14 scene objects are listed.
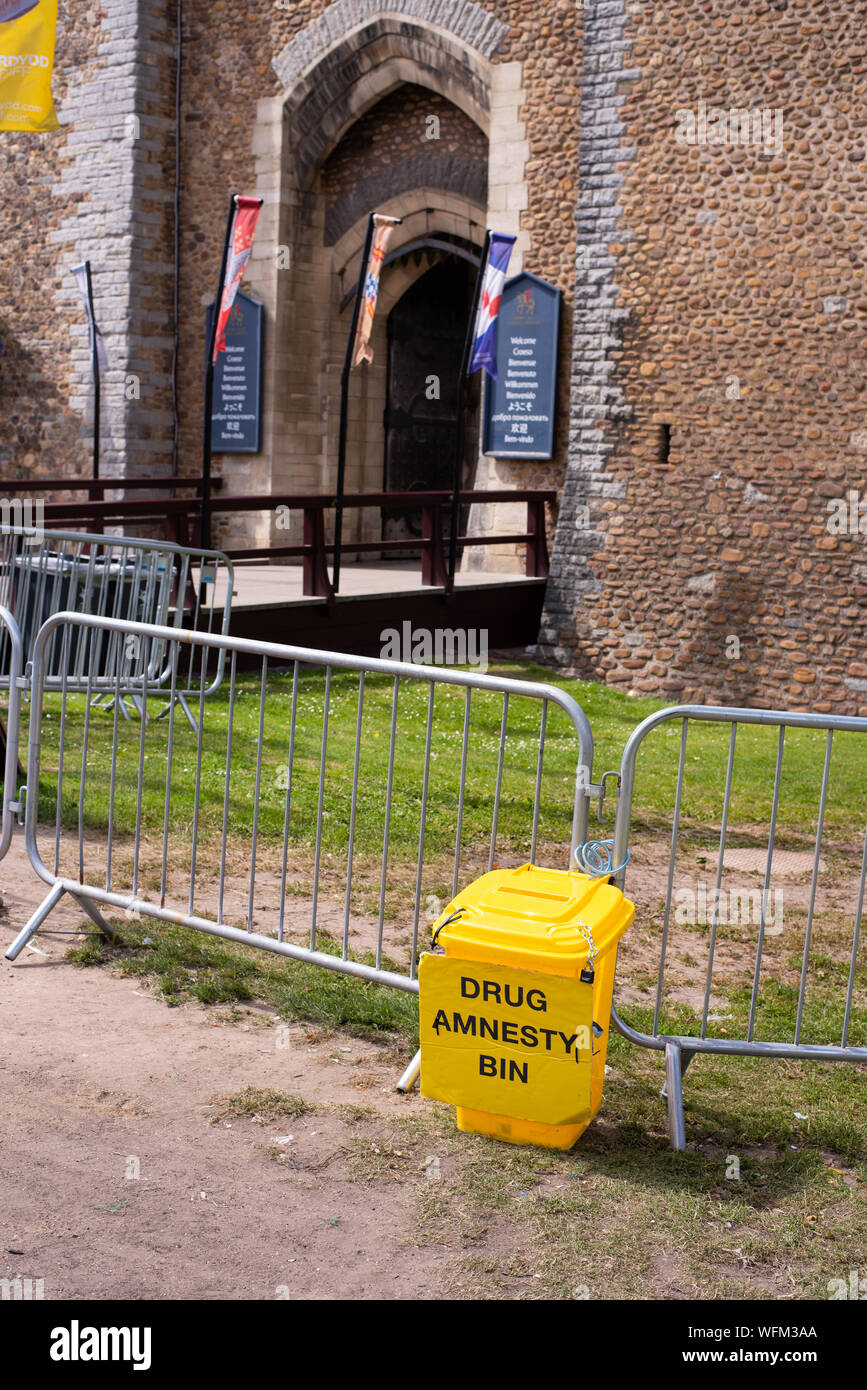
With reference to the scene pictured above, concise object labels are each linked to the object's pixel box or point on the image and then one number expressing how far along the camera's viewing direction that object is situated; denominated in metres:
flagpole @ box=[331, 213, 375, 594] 10.80
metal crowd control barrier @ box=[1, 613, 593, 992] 4.30
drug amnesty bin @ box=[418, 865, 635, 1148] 3.29
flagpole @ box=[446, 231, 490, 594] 11.52
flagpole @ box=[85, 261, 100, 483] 15.61
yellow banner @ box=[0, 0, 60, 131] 12.02
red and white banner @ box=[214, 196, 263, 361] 10.30
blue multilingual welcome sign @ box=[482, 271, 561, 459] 12.63
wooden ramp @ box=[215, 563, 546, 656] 10.73
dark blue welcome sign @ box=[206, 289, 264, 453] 15.23
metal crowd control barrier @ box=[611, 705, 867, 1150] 3.53
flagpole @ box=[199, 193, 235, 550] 9.97
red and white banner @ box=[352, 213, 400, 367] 10.89
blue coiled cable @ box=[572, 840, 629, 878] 3.63
